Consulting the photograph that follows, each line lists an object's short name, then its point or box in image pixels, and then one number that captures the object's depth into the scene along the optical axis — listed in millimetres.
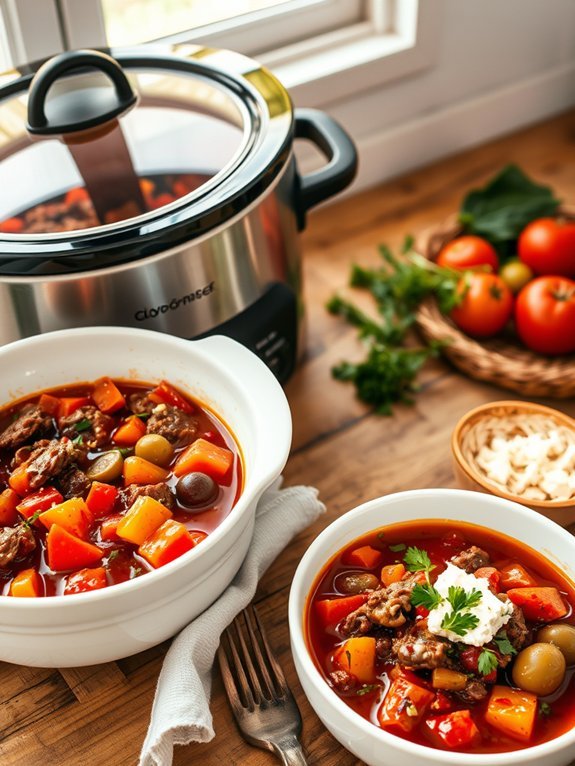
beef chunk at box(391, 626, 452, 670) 1045
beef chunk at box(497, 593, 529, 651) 1078
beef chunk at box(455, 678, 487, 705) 1039
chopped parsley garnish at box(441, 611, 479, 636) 1042
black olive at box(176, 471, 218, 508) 1182
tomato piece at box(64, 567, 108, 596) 1079
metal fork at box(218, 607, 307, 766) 1113
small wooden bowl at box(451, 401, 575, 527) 1304
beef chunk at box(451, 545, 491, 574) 1169
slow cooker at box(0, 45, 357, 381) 1231
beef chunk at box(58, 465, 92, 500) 1207
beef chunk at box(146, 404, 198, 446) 1266
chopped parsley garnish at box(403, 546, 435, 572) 1155
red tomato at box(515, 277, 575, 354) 1633
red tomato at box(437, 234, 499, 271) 1783
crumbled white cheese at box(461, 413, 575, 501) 1353
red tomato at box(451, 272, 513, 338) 1686
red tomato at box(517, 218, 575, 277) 1772
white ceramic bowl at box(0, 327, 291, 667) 1021
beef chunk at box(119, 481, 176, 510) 1179
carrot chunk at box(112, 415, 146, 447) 1272
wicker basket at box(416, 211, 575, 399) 1592
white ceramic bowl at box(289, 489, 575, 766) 969
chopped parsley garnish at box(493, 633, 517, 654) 1061
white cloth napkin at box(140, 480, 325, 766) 1075
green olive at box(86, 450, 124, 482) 1222
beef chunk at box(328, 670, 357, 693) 1064
